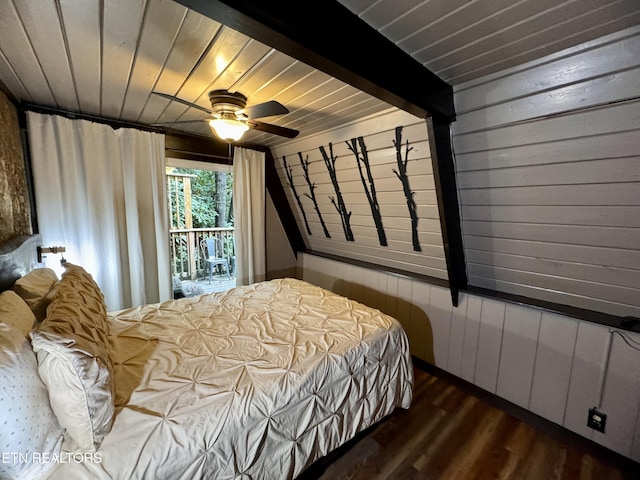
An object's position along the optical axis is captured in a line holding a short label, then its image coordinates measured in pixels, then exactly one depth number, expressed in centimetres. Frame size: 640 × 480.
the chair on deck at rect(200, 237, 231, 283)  490
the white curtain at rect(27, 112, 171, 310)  204
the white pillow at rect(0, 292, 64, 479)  72
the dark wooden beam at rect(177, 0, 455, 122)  78
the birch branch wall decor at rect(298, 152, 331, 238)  286
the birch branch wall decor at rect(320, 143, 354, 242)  253
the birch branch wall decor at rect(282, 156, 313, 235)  314
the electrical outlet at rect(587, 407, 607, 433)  155
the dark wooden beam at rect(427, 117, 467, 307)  156
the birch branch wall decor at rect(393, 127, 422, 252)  192
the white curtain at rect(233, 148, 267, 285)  309
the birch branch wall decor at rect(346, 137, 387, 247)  221
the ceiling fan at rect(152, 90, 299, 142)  152
